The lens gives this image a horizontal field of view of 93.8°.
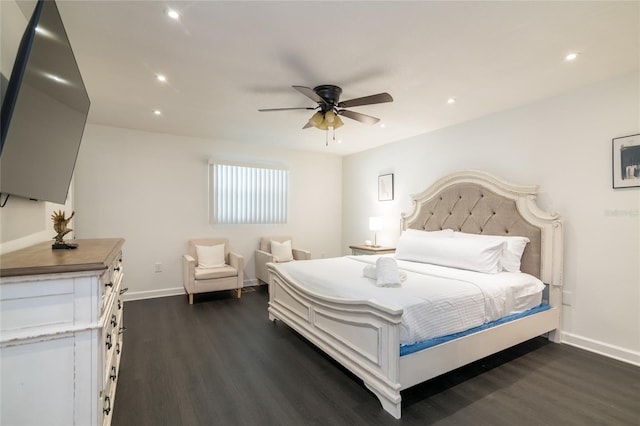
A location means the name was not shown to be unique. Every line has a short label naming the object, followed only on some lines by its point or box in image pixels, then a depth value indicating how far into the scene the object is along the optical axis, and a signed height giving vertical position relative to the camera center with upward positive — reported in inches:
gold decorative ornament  72.9 -4.6
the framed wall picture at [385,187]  201.0 +16.6
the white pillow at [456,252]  120.1 -17.9
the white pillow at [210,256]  179.5 -27.6
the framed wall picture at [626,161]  101.7 +17.6
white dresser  46.7 -21.3
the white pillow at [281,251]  198.1 -26.7
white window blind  197.5 +12.4
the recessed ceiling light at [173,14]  71.5 +47.8
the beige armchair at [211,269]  165.8 -33.8
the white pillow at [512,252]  122.6 -16.7
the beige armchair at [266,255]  193.5 -29.3
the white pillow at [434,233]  146.8 -11.1
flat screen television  52.3 +20.1
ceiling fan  110.3 +38.7
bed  78.2 -32.4
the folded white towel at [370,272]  107.6 -22.2
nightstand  186.9 -24.2
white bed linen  82.4 -25.6
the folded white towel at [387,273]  96.8 -20.5
